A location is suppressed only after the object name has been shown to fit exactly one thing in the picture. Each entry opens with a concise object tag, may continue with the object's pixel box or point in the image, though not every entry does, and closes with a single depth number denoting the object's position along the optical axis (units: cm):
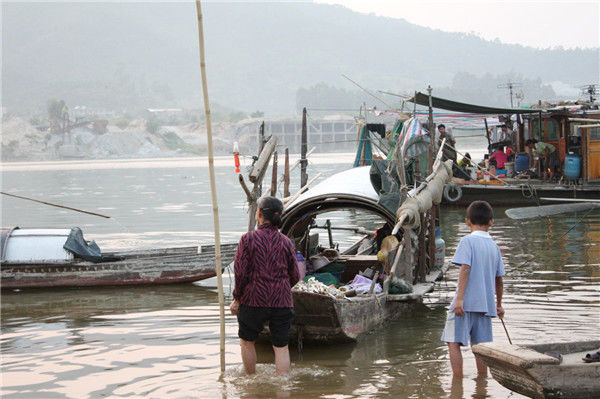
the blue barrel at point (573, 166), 2291
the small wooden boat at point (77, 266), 1216
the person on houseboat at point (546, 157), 2394
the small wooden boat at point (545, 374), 515
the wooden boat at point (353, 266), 777
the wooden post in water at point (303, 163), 1248
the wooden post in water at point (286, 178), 1193
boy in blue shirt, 578
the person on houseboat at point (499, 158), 2697
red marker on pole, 744
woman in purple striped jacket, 617
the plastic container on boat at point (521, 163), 2594
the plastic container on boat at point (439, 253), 1139
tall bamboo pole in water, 635
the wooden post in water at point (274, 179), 1079
